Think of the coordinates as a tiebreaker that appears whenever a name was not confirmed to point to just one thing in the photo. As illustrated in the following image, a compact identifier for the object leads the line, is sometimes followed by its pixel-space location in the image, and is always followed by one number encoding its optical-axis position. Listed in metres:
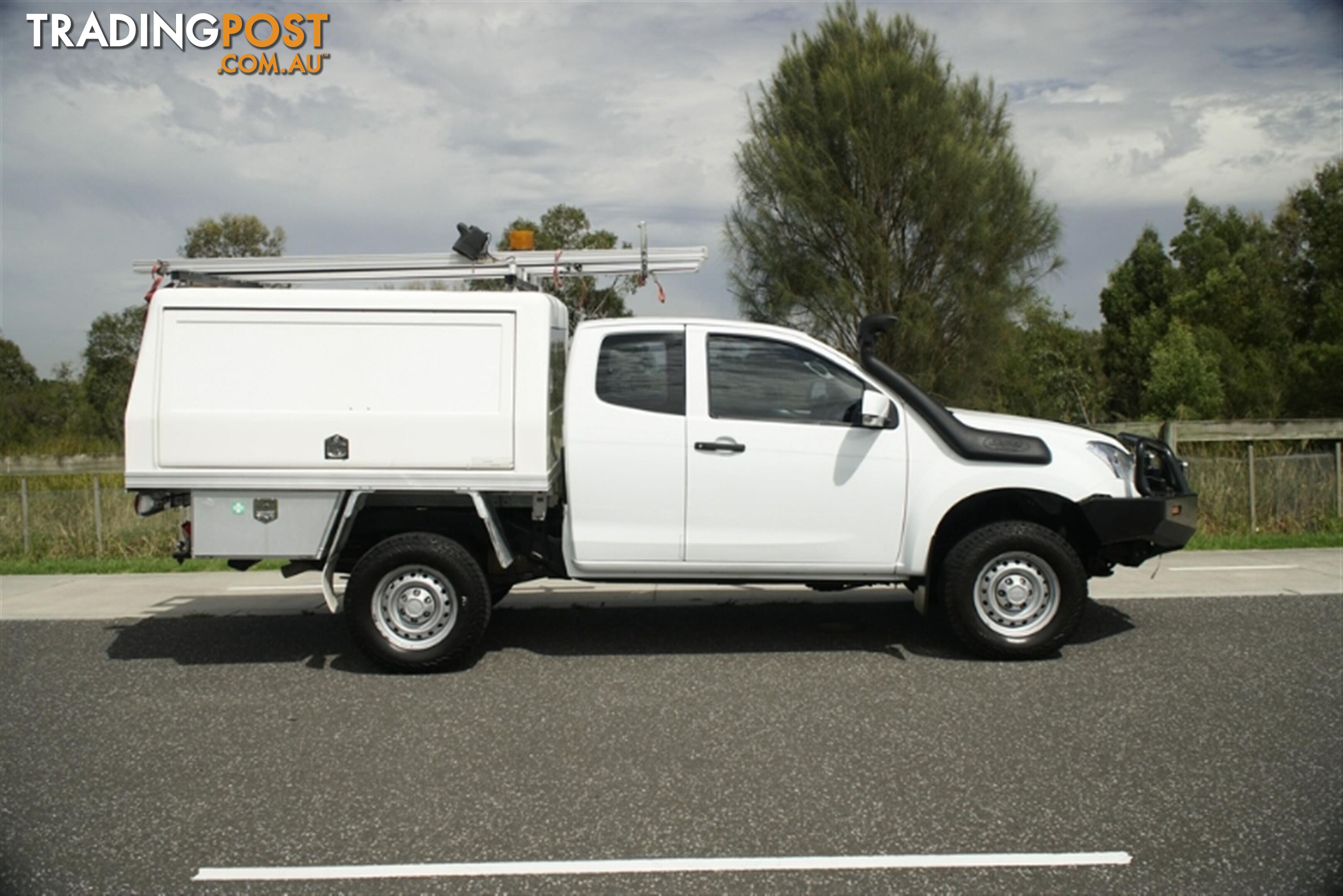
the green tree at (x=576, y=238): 14.53
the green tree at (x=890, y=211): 20.22
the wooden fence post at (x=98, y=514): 12.57
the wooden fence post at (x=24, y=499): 12.57
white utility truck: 6.87
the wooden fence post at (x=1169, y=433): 12.84
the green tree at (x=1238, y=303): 27.00
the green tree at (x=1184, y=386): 22.42
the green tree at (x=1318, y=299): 22.56
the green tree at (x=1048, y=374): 24.39
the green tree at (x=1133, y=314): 34.72
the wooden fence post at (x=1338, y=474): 12.66
